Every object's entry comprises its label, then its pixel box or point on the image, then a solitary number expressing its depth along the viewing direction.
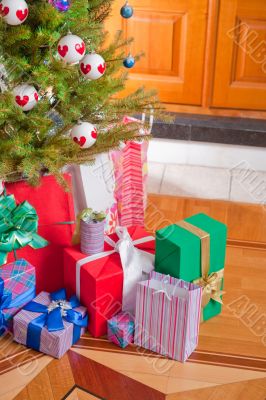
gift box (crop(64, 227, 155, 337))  2.80
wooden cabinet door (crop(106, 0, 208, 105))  4.04
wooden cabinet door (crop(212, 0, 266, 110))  3.99
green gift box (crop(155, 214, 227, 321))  2.78
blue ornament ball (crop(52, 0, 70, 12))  2.59
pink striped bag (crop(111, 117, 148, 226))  3.30
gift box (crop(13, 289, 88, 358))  2.74
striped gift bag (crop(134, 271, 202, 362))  2.70
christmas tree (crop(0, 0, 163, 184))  2.63
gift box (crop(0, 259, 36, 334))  2.80
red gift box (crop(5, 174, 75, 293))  2.91
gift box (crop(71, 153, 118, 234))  3.09
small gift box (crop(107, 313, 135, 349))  2.80
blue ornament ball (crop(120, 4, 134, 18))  2.97
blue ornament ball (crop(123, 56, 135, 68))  3.07
